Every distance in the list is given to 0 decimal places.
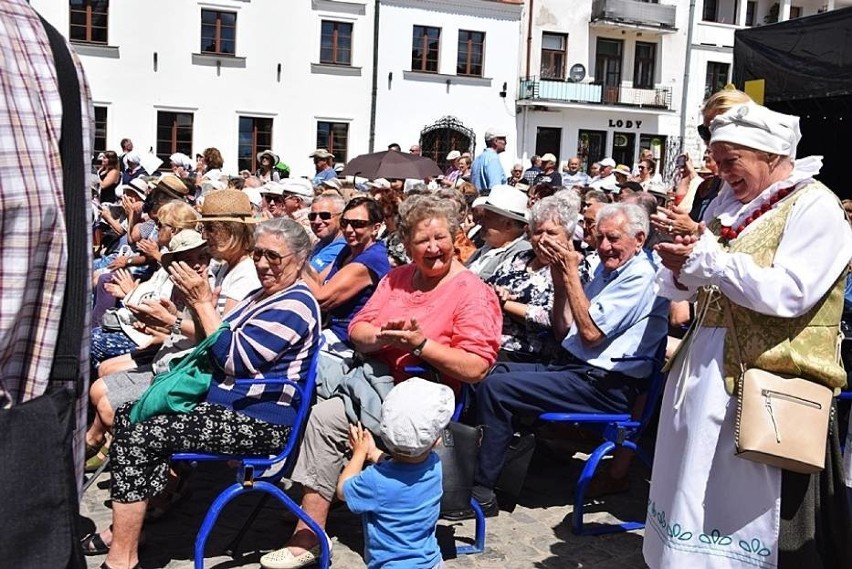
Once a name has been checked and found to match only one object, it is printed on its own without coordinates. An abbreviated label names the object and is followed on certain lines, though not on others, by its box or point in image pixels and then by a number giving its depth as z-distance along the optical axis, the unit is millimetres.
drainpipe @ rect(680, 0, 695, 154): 32688
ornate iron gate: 28469
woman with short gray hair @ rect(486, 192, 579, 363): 4559
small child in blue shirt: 2980
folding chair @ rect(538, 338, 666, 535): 4172
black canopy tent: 7406
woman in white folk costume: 2803
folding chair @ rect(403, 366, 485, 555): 3909
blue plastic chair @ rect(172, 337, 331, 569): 3486
